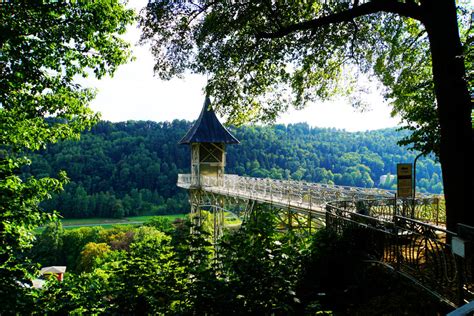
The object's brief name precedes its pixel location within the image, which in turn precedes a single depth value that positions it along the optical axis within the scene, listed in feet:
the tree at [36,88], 17.38
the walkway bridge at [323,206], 14.78
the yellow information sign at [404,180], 25.39
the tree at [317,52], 20.33
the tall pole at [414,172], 29.37
